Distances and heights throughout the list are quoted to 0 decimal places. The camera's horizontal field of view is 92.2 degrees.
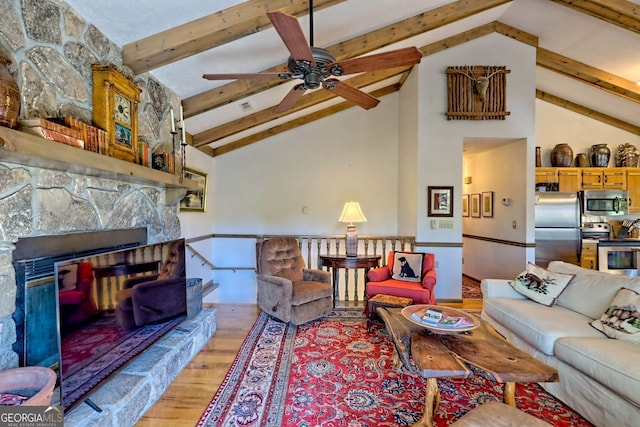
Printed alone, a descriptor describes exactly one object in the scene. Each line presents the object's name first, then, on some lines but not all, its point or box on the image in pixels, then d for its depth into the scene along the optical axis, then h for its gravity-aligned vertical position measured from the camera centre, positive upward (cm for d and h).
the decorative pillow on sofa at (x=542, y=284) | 293 -75
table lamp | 441 -13
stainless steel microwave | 512 +9
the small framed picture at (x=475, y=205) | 603 +8
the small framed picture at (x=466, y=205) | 651 +9
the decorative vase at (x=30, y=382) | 131 -75
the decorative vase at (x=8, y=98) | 133 +50
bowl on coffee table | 218 -84
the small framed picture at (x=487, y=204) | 555 +9
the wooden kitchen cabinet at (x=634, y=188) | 530 +35
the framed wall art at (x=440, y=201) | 461 +13
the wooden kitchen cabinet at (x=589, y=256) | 486 -75
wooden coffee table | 170 -90
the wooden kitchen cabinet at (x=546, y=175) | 534 +58
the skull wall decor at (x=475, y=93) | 453 +172
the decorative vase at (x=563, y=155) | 536 +93
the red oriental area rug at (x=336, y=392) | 205 -138
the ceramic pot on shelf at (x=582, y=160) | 540 +85
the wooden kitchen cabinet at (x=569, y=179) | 535 +51
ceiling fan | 198 +103
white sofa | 180 -96
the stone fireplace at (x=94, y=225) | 153 -9
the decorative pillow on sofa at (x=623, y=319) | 213 -80
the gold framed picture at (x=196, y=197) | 454 +23
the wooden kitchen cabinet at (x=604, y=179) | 531 +51
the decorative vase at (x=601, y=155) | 534 +93
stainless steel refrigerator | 487 -36
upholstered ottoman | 137 -96
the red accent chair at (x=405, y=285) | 359 -93
